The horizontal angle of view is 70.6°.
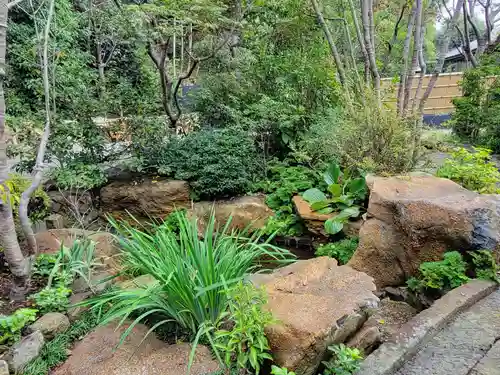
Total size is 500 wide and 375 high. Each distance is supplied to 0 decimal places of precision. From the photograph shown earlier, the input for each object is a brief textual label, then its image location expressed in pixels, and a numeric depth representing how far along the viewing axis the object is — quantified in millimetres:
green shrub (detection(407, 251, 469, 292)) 2314
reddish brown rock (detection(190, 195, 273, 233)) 4238
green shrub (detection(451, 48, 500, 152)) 6648
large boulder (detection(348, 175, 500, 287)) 2398
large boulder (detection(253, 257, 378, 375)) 1506
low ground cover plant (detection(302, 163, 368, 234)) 3387
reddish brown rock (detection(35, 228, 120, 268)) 2621
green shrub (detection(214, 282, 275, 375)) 1428
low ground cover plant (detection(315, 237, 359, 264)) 3214
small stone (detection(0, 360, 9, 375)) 1516
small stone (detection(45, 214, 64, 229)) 3793
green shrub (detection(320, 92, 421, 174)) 3539
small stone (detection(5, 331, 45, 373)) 1592
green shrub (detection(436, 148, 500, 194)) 3062
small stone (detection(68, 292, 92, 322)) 1969
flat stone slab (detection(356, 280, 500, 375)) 1593
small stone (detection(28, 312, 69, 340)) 1777
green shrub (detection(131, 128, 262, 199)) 4371
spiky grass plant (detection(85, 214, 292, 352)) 1710
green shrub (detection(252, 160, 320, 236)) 4066
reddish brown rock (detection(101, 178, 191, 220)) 4445
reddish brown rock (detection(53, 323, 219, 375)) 1529
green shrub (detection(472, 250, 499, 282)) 2273
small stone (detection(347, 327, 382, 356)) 1721
